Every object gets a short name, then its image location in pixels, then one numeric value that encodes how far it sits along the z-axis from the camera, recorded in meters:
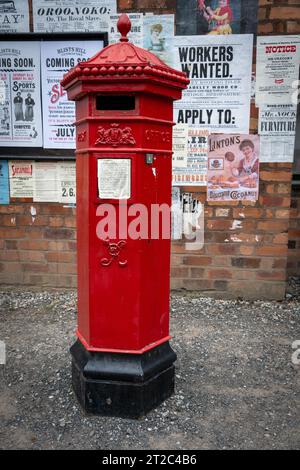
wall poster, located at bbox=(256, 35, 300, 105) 4.21
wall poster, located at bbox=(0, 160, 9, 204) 4.70
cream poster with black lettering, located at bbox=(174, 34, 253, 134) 4.26
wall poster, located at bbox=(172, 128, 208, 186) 4.46
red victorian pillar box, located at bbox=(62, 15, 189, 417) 2.41
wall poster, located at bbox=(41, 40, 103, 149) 4.43
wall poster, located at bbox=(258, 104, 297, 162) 4.34
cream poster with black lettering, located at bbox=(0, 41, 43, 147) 4.50
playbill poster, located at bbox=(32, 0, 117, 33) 4.31
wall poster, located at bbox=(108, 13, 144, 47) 4.28
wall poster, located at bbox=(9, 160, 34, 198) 4.68
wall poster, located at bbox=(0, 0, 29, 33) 4.39
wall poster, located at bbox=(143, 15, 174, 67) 4.27
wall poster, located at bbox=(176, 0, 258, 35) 4.18
